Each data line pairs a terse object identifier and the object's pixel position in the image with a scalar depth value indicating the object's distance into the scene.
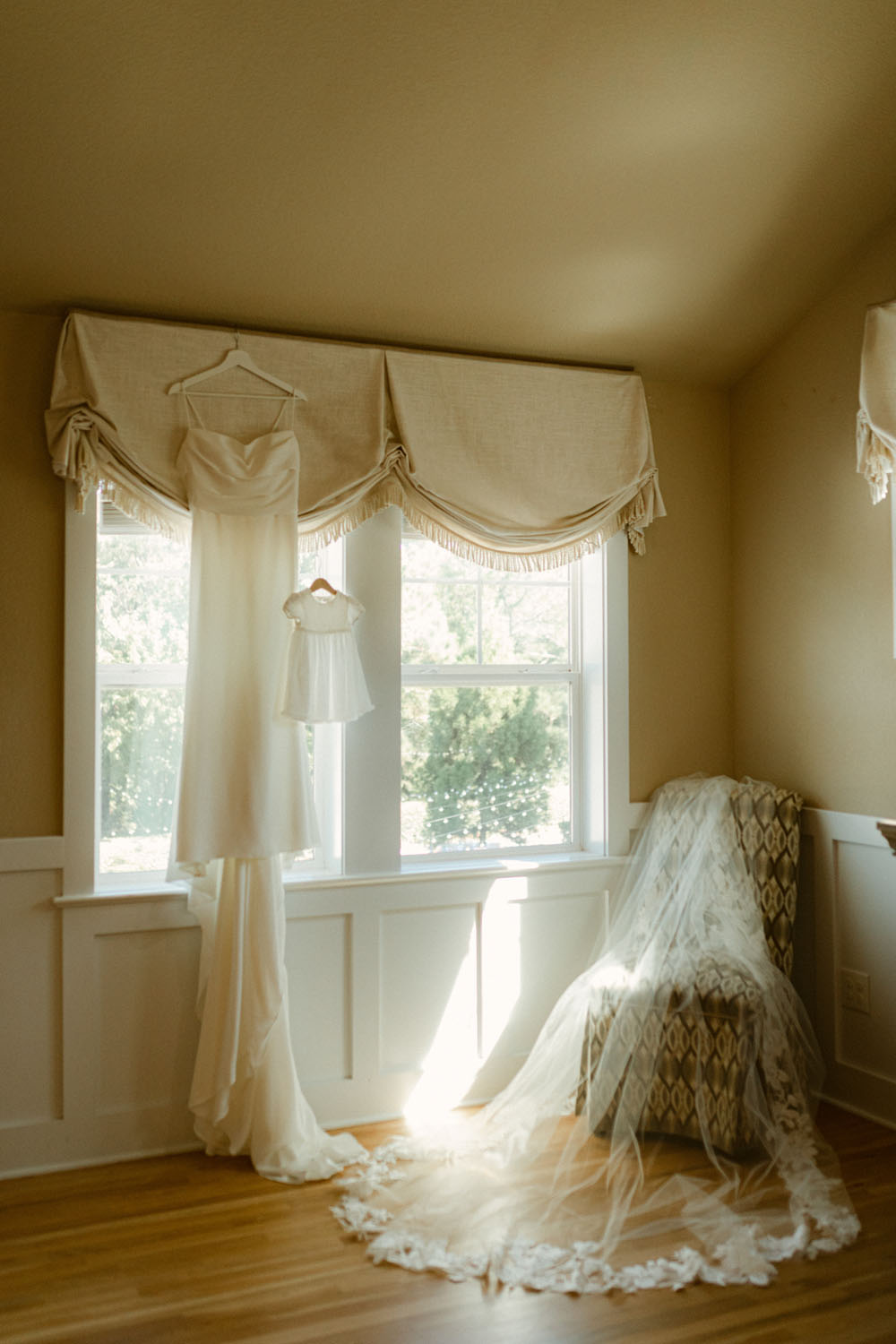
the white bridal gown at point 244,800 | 3.12
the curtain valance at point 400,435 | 3.16
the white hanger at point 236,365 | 3.25
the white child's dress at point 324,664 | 3.24
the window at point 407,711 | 3.35
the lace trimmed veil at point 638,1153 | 2.60
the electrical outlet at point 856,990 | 3.49
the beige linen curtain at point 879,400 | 3.22
